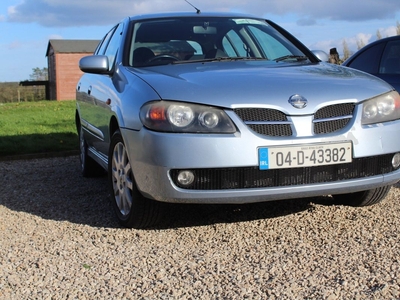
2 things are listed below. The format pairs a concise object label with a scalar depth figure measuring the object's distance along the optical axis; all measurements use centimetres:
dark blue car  705
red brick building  4384
